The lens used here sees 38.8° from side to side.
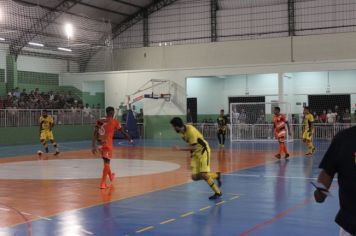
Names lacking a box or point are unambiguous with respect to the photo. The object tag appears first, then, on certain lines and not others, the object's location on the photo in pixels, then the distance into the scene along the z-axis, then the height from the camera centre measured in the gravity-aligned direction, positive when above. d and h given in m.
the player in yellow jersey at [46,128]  24.11 -0.21
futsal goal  34.88 +0.05
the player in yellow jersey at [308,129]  22.70 -0.35
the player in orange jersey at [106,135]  13.62 -0.34
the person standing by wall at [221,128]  29.26 -0.35
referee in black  4.29 -0.46
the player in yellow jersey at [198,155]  11.66 -0.76
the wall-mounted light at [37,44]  37.00 +5.88
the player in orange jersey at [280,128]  21.39 -0.28
